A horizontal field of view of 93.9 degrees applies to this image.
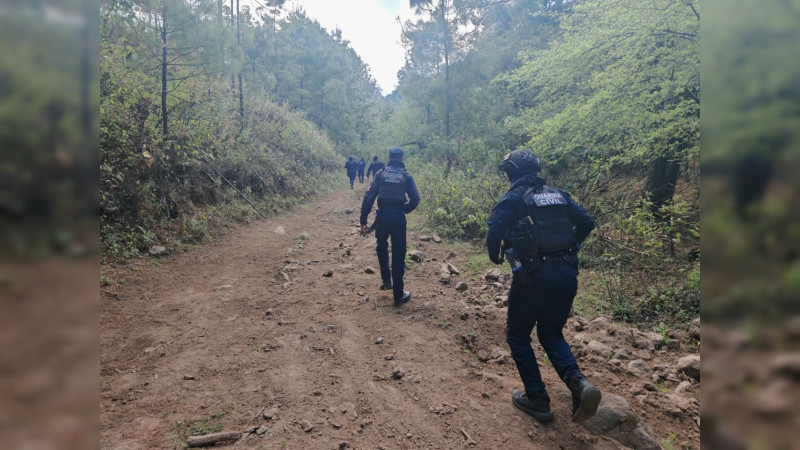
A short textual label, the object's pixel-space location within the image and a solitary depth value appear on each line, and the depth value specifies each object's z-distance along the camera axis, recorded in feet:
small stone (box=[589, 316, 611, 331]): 15.07
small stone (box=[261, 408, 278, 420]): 9.66
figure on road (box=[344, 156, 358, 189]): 65.16
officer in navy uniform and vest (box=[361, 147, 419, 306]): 17.76
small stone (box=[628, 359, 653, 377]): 12.01
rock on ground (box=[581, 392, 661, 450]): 9.09
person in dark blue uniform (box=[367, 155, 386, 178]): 47.29
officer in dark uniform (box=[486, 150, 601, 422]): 10.05
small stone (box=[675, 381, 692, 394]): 10.86
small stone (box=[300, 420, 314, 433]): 9.19
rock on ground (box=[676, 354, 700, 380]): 11.42
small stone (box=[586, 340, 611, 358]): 12.97
